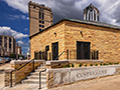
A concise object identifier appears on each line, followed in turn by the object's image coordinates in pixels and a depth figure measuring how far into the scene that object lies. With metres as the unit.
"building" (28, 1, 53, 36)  52.62
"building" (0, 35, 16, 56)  89.50
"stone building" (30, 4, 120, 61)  9.55
